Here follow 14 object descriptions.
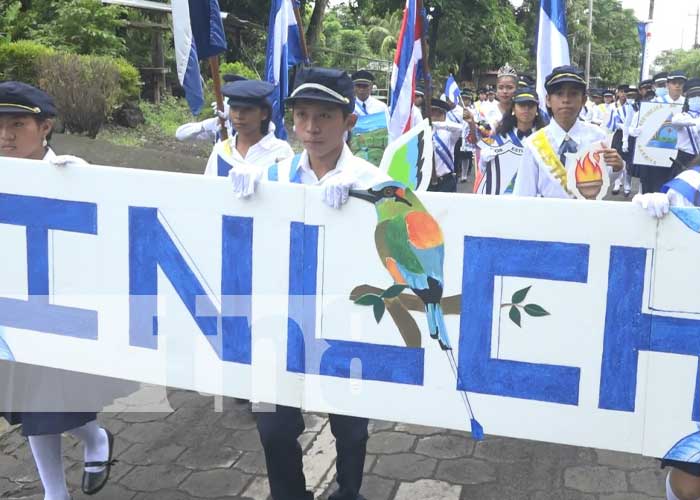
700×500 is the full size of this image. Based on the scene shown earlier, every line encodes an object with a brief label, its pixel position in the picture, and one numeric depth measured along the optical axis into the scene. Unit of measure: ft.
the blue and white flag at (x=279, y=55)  19.36
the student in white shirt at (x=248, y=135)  14.84
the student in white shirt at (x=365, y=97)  28.53
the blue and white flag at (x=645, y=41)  61.21
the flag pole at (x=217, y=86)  15.37
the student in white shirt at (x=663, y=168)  31.37
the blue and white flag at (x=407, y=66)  18.06
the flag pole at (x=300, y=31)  20.20
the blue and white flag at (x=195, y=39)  15.53
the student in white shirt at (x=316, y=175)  9.55
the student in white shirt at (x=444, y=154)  23.66
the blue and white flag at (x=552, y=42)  17.20
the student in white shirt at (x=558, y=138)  13.82
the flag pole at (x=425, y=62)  17.92
